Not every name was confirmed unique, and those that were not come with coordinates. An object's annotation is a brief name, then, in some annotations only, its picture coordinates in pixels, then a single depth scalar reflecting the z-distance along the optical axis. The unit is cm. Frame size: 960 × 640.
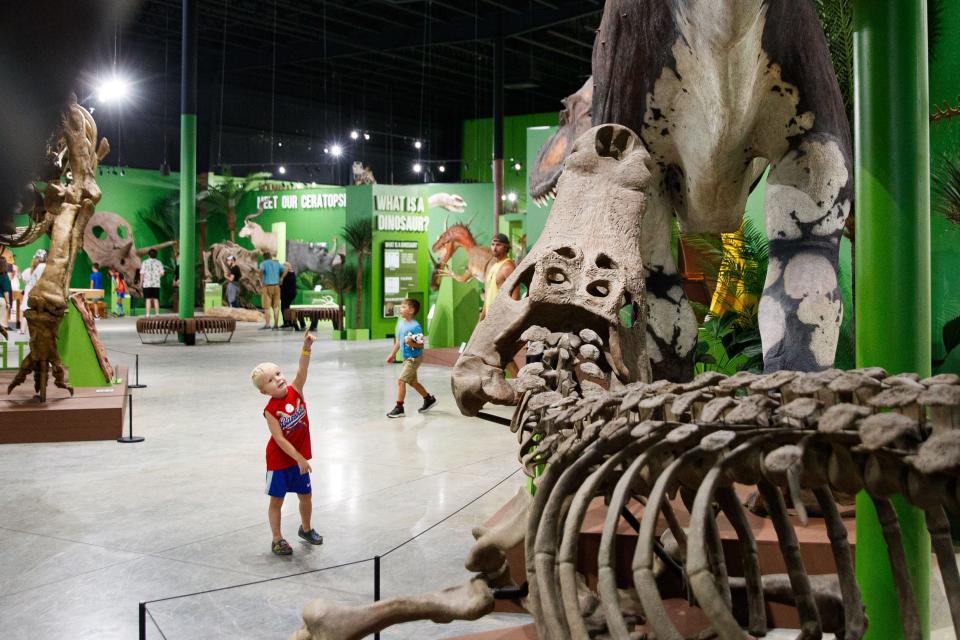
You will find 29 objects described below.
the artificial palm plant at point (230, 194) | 2519
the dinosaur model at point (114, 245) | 2416
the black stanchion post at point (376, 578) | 301
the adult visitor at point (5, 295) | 1494
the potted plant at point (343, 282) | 1772
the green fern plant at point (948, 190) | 434
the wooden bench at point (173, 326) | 1585
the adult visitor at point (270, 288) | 2044
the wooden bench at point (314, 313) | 1983
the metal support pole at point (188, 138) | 1465
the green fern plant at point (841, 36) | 540
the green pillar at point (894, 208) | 210
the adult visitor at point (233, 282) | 2280
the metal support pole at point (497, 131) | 1855
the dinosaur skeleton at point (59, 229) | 756
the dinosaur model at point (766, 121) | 252
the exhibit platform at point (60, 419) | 724
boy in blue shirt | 849
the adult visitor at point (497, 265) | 905
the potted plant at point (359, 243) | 1750
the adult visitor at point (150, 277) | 2156
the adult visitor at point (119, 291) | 2387
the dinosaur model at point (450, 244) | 1659
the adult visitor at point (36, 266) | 1360
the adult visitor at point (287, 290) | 2064
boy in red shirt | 453
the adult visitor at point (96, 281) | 2121
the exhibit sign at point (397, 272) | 1792
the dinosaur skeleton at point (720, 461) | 138
